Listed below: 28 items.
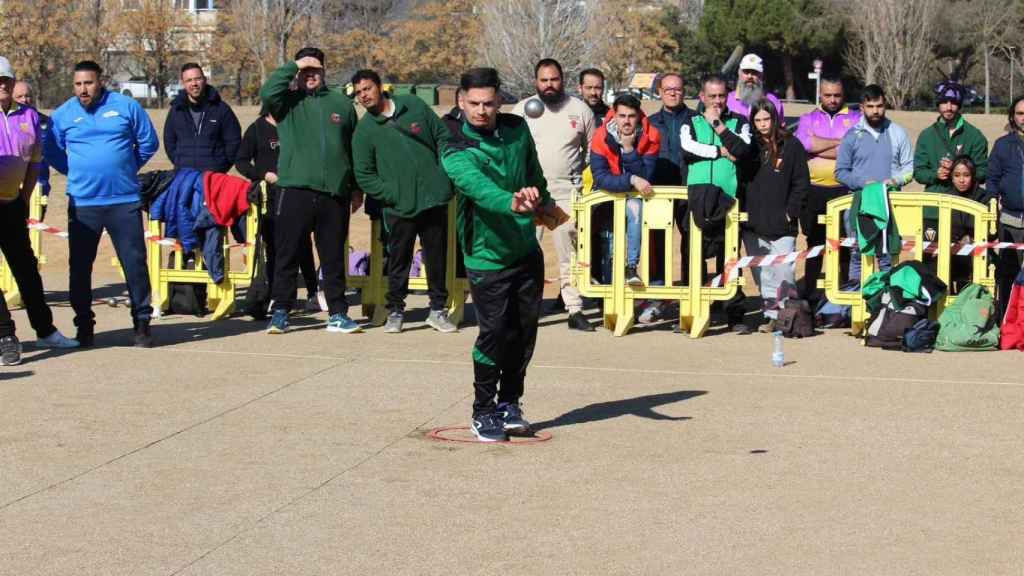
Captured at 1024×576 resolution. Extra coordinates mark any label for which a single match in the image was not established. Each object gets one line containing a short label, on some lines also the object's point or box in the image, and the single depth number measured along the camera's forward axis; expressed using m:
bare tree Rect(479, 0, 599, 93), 58.09
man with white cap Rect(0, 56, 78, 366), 11.05
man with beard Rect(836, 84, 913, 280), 12.82
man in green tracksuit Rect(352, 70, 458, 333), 12.14
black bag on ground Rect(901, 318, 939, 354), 11.48
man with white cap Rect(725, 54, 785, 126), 13.12
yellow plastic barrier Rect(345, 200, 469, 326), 12.98
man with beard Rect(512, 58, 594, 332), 12.88
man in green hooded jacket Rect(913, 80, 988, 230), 12.84
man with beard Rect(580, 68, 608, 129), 13.39
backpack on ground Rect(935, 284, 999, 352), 11.45
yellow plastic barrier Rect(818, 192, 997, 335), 12.03
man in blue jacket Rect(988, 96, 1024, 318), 12.43
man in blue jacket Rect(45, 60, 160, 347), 11.37
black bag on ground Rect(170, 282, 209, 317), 13.78
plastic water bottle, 10.87
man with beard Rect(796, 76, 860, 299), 13.37
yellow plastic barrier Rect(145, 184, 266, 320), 13.46
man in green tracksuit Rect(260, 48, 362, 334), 12.09
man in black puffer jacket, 13.96
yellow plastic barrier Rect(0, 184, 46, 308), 14.85
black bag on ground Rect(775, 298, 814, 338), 12.27
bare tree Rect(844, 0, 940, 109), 61.81
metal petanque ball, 12.84
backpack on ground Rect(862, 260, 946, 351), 11.59
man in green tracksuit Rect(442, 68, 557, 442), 8.07
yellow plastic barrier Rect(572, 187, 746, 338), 12.38
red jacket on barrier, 13.46
